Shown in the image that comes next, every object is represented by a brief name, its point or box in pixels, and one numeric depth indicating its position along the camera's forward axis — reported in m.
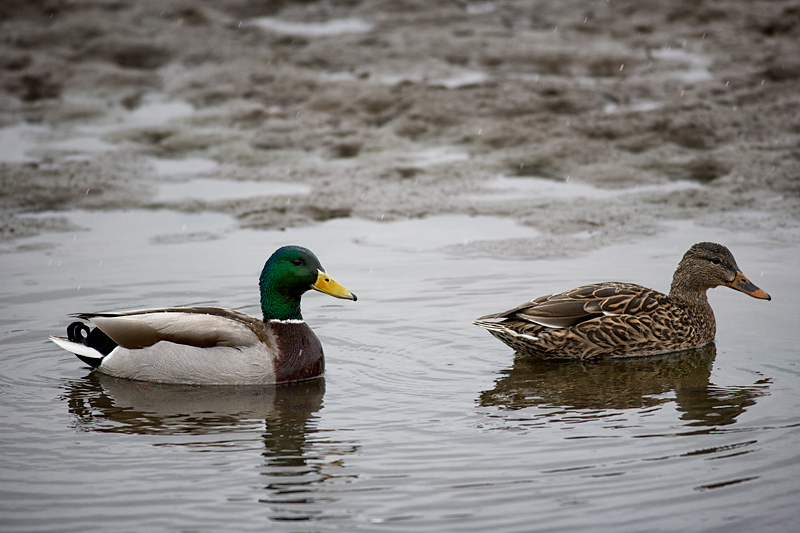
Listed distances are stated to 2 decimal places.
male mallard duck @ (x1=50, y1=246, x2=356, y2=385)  14.24
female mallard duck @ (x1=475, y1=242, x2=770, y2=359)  15.00
